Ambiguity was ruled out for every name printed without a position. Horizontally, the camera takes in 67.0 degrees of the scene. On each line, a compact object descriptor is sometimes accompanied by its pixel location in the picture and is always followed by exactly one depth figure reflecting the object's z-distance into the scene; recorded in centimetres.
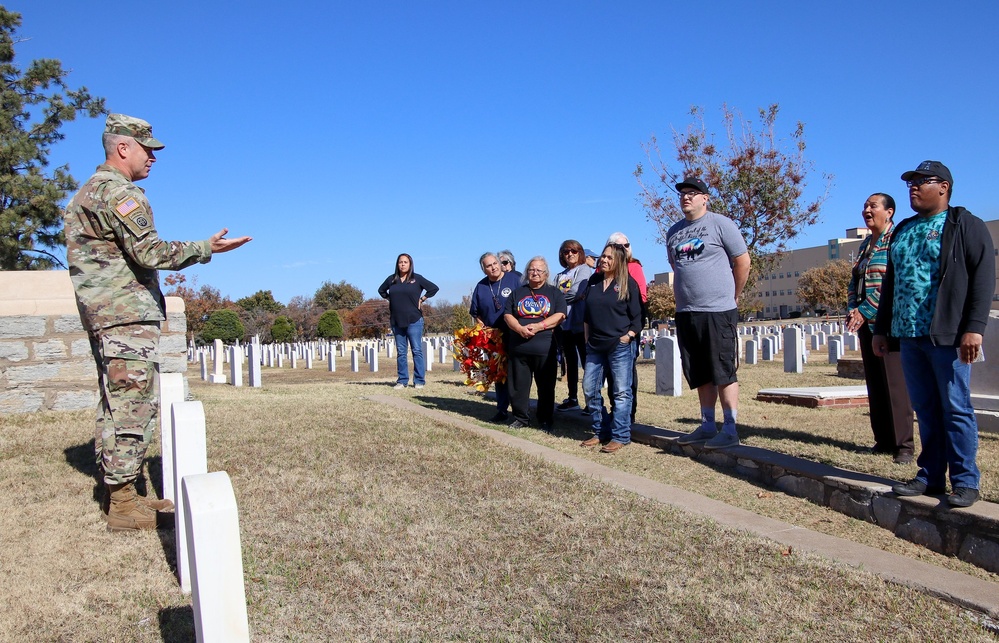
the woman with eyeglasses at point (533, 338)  757
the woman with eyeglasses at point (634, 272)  672
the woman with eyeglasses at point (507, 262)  930
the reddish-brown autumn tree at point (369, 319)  5275
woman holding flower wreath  892
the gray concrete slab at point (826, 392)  869
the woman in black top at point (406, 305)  1130
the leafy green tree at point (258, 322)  4709
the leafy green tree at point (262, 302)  6322
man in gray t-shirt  579
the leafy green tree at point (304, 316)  5186
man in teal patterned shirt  400
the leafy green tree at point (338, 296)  6844
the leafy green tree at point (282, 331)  4456
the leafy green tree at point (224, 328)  4247
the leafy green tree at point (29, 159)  2175
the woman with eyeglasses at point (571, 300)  866
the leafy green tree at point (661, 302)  4816
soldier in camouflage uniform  398
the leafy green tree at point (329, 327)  4697
